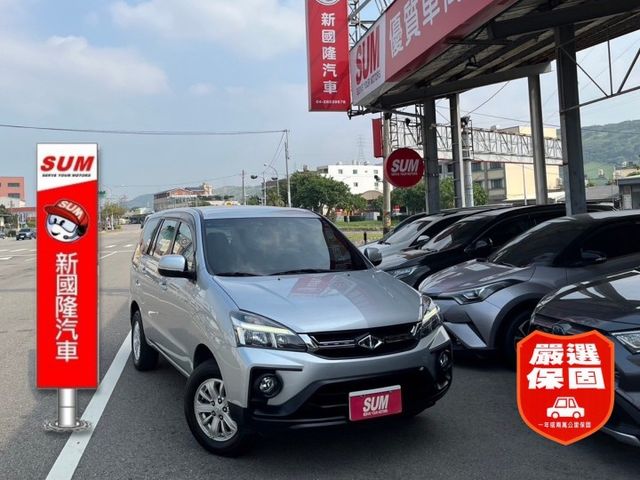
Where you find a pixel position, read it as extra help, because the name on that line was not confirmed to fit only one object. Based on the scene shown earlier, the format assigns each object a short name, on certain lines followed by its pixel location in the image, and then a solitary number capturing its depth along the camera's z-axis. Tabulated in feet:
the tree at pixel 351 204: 288.57
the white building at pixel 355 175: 452.35
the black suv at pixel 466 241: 27.81
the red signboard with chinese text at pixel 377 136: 72.43
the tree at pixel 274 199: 270.87
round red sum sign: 52.54
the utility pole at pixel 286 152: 164.66
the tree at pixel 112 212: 368.36
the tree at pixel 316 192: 277.85
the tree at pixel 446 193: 248.93
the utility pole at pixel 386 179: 59.65
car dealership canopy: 28.89
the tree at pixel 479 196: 281.13
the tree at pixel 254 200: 287.73
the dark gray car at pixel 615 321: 10.80
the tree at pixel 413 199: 271.78
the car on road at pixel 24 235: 225.15
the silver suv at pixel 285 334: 11.22
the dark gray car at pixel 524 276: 18.86
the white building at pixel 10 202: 444.10
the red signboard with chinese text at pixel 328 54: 57.82
